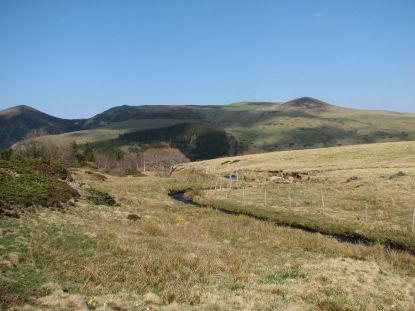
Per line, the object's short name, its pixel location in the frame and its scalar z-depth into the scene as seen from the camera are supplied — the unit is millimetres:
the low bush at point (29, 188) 29553
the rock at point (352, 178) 68325
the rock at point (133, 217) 35688
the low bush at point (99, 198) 40450
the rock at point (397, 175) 63059
